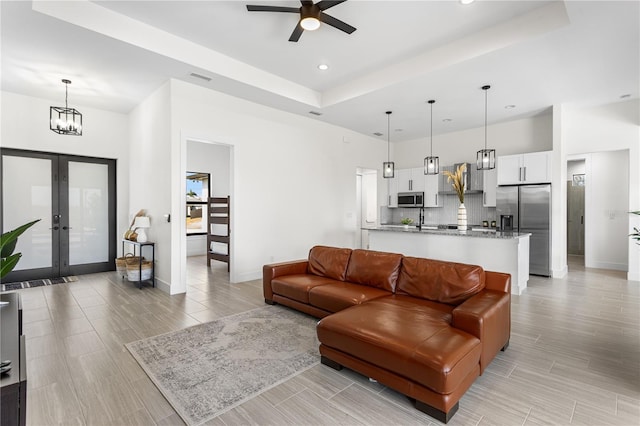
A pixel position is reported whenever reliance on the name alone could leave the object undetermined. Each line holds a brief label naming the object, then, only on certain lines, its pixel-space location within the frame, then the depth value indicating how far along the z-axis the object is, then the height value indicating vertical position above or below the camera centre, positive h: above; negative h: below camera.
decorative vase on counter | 5.38 -0.13
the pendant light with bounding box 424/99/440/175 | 5.35 +0.78
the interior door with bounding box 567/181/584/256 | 8.06 -0.20
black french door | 5.49 +0.00
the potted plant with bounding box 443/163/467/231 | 5.29 +0.12
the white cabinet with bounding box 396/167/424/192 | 8.09 +0.81
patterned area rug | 2.18 -1.28
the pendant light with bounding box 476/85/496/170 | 4.85 +0.80
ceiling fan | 3.04 +1.96
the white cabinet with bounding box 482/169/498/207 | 6.82 +0.52
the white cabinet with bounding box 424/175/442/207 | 7.83 +0.49
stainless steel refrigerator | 5.96 -0.15
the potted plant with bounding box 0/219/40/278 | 1.27 -0.21
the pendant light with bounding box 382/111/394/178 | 5.77 +0.76
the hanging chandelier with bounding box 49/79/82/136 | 4.70 +1.30
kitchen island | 4.74 -0.62
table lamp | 5.26 -0.27
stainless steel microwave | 8.03 +0.30
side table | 5.02 -0.85
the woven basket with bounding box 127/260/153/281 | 5.02 -0.97
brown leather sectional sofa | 1.97 -0.87
